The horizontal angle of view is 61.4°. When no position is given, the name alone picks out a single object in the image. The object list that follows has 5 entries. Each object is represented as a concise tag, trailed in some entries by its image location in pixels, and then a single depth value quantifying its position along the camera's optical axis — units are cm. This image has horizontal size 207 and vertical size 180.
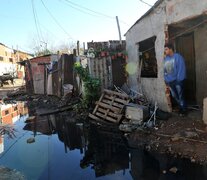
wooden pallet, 545
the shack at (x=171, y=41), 450
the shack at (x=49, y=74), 949
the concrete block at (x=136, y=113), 490
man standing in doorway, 474
